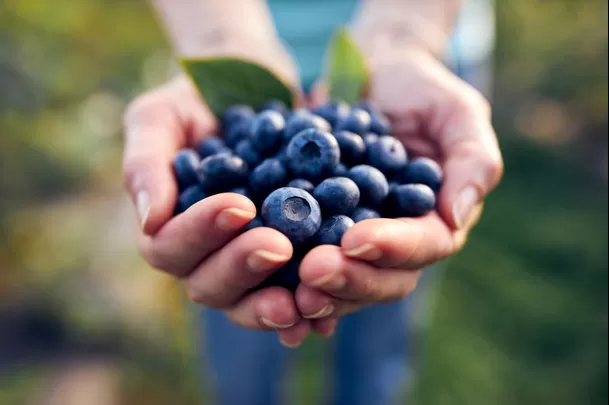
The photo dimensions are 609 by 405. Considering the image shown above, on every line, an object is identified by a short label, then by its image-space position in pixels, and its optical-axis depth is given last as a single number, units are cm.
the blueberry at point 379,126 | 42
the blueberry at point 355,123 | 41
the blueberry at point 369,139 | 41
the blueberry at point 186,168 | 40
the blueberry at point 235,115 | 44
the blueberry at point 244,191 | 39
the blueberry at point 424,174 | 40
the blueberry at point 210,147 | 42
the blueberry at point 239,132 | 42
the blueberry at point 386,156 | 40
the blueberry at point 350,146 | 40
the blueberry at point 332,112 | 42
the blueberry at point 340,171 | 39
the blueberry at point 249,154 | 40
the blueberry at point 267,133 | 40
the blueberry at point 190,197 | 39
